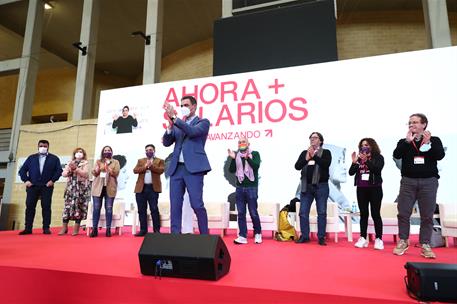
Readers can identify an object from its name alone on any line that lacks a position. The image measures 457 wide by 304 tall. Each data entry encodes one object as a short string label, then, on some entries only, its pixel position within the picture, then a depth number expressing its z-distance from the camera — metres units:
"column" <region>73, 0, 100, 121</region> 8.52
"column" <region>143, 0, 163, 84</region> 8.02
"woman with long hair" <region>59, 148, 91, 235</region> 4.54
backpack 4.21
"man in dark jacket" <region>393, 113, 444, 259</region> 2.76
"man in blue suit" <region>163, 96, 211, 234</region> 2.52
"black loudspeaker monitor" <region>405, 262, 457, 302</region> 1.35
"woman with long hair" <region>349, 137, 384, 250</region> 3.30
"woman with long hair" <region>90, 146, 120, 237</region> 4.48
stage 1.53
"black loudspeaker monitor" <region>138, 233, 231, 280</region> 1.67
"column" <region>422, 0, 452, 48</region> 6.32
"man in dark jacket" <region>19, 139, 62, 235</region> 4.87
